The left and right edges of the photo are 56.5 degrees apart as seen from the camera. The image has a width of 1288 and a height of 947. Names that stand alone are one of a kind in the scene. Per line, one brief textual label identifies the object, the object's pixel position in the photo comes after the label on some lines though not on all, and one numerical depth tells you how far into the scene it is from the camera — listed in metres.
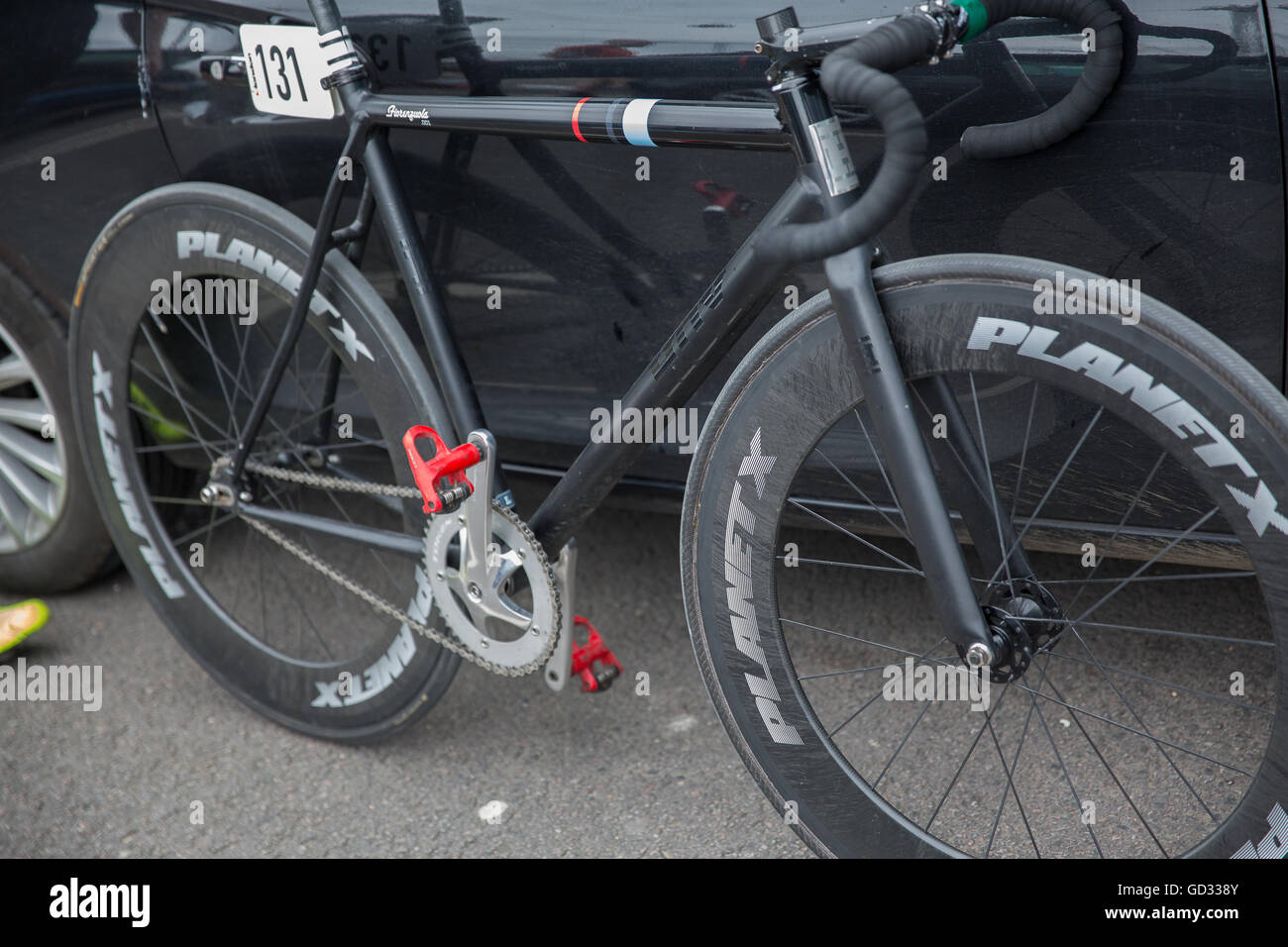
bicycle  1.57
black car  1.76
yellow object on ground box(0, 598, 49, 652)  2.90
